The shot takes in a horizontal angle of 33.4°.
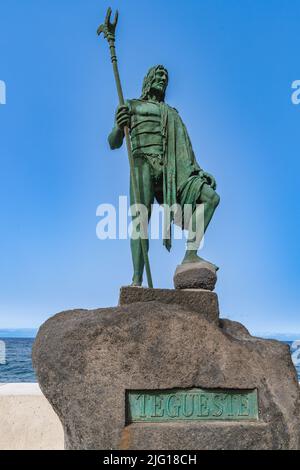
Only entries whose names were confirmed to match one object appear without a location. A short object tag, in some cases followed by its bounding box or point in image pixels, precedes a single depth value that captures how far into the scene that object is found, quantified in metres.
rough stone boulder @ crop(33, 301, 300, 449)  3.92
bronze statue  5.09
